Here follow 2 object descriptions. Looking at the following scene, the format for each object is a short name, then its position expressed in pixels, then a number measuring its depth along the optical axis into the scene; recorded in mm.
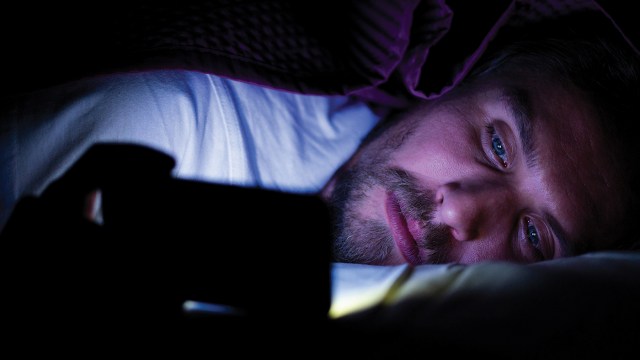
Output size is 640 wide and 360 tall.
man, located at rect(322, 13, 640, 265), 612
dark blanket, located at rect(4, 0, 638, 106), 575
